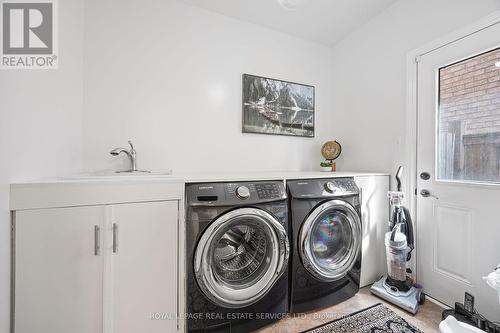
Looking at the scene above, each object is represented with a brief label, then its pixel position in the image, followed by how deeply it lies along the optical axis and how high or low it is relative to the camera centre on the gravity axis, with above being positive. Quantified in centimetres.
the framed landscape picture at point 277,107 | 226 +66
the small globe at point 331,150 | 244 +17
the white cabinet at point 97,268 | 103 -58
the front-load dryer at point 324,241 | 154 -63
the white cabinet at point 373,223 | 190 -55
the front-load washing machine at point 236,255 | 125 -62
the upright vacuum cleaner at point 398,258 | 171 -79
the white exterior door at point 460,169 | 143 -3
